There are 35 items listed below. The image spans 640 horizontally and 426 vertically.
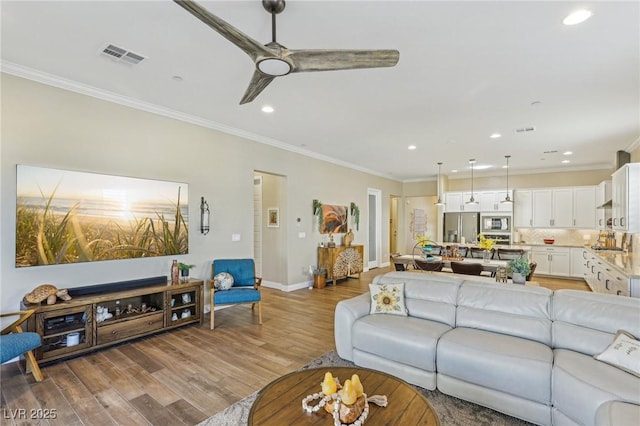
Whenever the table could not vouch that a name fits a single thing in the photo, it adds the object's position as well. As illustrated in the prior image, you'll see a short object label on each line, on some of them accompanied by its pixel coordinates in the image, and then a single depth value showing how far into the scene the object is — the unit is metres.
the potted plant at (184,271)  4.17
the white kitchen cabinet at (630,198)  4.34
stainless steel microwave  8.63
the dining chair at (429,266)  4.83
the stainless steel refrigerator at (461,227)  9.08
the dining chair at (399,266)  5.38
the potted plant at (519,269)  3.28
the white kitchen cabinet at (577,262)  7.58
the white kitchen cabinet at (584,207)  7.78
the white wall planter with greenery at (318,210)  6.86
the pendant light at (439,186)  8.22
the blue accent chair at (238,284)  4.15
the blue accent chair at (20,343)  2.45
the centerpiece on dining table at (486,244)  5.29
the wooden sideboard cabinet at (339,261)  6.80
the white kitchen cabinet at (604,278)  3.75
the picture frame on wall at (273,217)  6.41
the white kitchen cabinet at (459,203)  9.20
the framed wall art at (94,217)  3.17
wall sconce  4.64
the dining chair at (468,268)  4.56
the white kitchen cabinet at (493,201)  8.75
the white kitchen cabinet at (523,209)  8.56
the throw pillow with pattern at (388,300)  3.20
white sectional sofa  1.93
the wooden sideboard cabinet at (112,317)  3.02
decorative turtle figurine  2.97
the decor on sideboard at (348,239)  7.45
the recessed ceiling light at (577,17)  2.20
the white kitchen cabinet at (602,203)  6.34
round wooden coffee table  1.56
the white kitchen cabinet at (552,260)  7.86
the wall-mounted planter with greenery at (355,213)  8.10
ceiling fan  1.90
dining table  4.55
